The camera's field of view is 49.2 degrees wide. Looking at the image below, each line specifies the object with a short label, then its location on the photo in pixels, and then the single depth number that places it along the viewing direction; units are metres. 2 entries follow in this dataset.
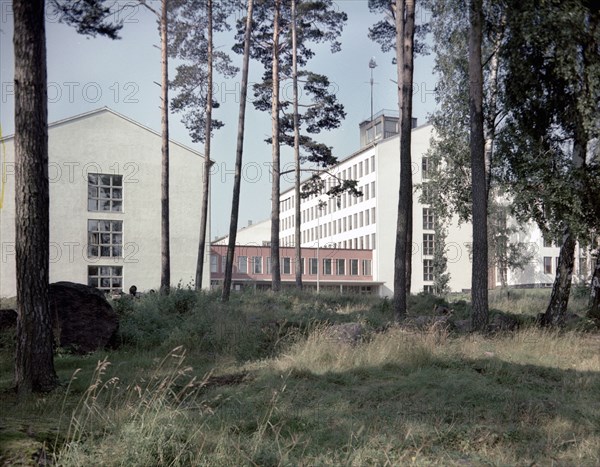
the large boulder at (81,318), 12.73
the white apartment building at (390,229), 70.38
